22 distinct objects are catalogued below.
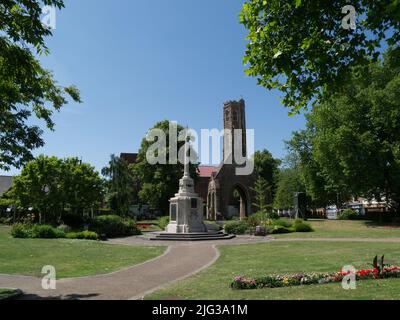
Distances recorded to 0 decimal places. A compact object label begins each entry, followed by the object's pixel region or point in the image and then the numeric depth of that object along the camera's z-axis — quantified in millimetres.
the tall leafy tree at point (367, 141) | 32594
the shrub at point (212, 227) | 30459
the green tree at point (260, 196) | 36475
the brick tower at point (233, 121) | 64062
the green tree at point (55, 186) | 31469
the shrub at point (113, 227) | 29938
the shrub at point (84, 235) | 26203
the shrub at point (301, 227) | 32031
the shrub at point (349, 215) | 40875
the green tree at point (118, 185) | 49469
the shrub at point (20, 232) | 25984
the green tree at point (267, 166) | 72375
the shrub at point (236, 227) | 31188
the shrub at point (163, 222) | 34062
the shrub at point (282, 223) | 32938
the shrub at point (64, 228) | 28375
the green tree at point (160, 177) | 48219
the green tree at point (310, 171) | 44438
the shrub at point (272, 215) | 42653
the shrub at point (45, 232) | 26078
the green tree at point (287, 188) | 61469
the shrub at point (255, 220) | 32266
